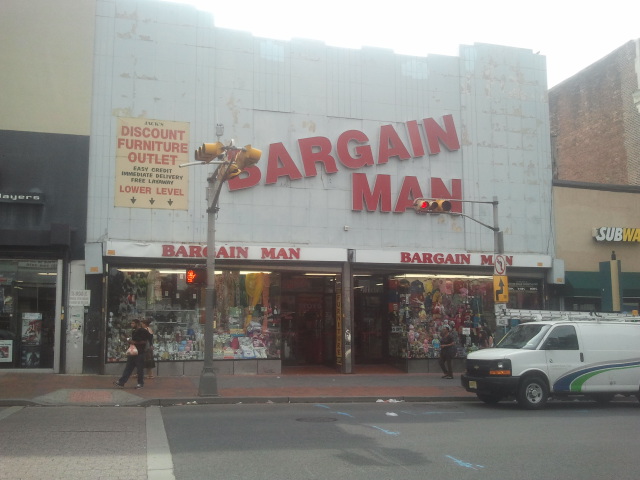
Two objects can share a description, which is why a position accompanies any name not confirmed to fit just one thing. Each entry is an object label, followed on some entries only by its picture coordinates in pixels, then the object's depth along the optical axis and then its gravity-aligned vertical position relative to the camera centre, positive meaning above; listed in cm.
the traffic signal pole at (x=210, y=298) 1611 +46
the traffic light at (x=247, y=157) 1382 +331
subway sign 2469 +300
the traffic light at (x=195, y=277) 1852 +110
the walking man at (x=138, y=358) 1706 -104
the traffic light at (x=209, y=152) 1366 +338
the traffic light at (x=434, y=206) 1759 +290
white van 1520 -110
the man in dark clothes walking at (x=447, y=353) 2025 -113
